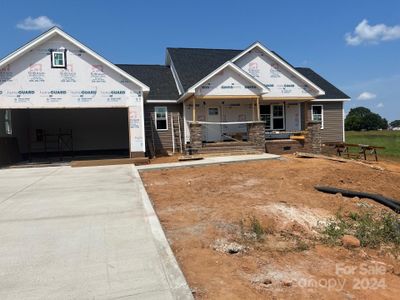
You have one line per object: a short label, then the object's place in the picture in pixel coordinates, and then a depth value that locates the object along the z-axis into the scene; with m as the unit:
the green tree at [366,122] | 130.12
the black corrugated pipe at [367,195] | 7.93
